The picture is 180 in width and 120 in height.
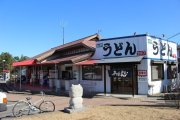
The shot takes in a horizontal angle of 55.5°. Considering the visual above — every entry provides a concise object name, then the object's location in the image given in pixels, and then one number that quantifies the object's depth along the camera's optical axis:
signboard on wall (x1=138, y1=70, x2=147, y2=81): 12.80
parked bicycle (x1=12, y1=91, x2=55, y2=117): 7.75
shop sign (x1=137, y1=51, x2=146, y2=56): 12.99
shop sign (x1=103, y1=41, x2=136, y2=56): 13.41
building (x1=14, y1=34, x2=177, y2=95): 12.95
